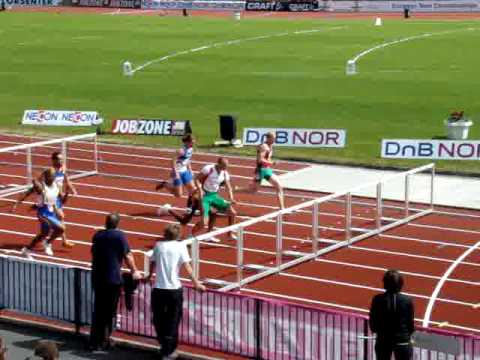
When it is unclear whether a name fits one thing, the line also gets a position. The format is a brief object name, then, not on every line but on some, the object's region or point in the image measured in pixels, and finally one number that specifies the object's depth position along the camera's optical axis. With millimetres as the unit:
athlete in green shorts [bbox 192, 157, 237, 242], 21422
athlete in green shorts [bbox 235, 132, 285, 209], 24156
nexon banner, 36281
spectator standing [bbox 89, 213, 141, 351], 15008
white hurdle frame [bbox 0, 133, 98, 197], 26438
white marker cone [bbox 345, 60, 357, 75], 46247
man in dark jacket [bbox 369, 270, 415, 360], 12672
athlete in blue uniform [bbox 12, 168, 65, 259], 20375
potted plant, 32281
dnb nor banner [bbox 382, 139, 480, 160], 30266
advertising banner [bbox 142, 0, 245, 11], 81500
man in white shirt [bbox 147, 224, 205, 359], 14453
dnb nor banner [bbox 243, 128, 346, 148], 32312
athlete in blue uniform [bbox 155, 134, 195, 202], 24114
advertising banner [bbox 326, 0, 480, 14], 73938
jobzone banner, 34438
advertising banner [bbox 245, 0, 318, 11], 79188
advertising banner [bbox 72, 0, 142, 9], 84938
